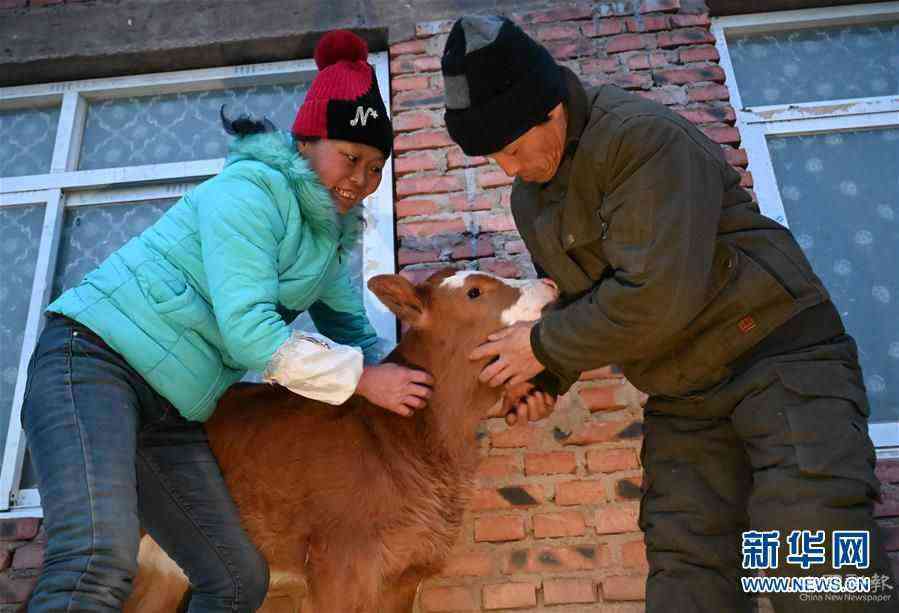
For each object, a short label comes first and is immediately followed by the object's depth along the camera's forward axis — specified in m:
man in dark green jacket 1.92
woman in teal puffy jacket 1.96
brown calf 2.36
